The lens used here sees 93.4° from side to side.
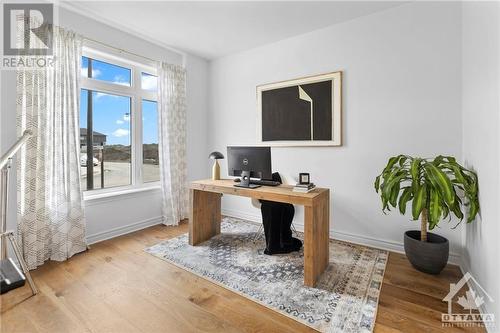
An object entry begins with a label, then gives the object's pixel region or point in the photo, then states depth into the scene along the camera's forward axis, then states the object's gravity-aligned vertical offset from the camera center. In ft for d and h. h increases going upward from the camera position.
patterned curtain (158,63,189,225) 11.81 +1.29
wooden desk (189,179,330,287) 6.70 -1.72
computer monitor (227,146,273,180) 8.25 +0.05
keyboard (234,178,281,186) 8.80 -0.75
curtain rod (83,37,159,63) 9.26 +4.95
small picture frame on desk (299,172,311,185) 7.70 -0.55
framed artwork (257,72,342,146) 9.88 +2.30
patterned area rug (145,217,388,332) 5.63 -3.50
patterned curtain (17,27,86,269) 7.61 +0.14
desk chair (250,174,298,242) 10.13 -1.82
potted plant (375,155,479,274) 6.30 -0.99
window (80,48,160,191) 9.98 +1.88
